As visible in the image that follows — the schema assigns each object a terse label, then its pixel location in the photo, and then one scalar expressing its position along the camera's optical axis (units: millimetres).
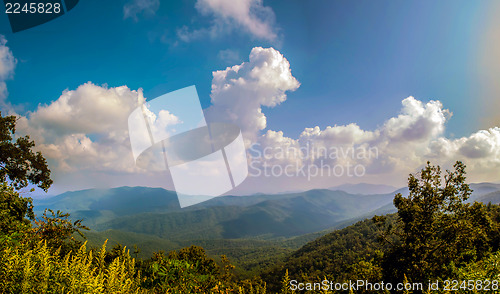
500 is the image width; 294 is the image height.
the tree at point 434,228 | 14195
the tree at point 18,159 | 16844
